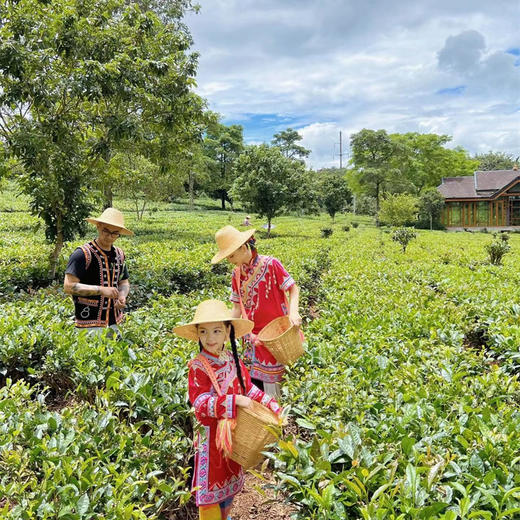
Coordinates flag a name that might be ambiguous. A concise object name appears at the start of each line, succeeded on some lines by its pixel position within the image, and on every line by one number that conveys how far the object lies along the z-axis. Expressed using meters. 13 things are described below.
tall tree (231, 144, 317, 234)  22.88
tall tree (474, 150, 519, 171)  70.26
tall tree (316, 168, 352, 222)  35.59
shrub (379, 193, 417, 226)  31.72
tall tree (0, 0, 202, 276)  7.01
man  3.64
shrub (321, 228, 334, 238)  23.55
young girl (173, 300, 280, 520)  2.25
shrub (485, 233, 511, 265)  12.60
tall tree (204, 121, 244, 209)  46.71
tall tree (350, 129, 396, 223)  40.25
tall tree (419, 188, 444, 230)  38.66
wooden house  38.75
